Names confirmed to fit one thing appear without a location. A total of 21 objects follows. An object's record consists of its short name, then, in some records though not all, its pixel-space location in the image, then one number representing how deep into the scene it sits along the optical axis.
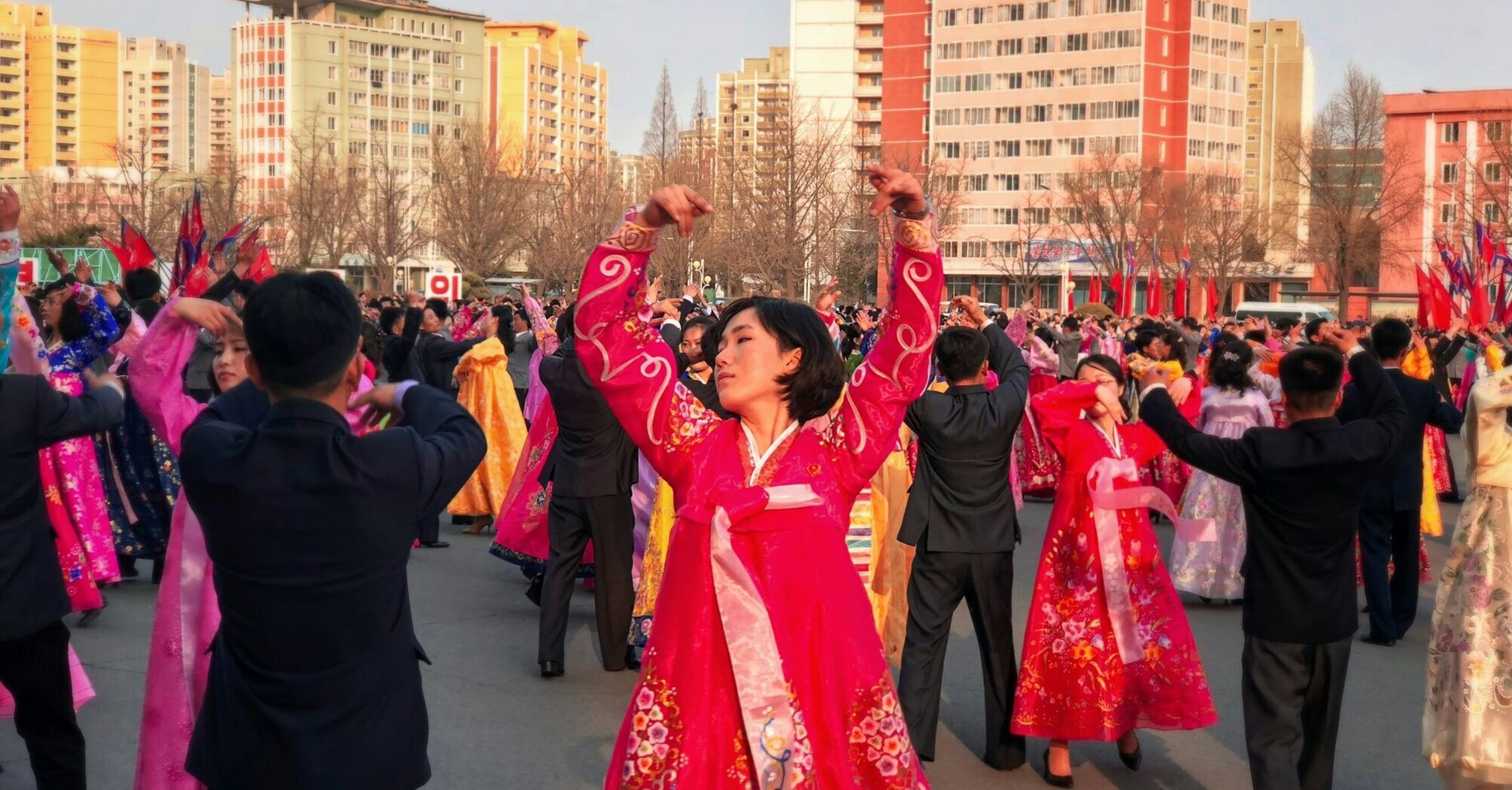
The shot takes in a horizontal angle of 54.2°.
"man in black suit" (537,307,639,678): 7.69
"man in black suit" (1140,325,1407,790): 5.02
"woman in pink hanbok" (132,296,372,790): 4.36
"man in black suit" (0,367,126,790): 4.47
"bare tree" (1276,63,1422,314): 58.69
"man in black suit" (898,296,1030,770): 6.03
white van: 53.62
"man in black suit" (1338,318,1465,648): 8.41
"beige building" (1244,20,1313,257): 135.50
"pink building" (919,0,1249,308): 89.31
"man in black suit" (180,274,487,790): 3.15
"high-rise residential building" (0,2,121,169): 149.12
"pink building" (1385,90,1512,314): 75.19
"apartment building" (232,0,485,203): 112.81
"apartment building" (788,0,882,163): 101.50
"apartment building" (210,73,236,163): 160.12
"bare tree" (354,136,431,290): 59.22
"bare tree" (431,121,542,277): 54.84
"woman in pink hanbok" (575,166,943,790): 3.45
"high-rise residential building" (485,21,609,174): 140.38
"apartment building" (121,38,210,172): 155.88
